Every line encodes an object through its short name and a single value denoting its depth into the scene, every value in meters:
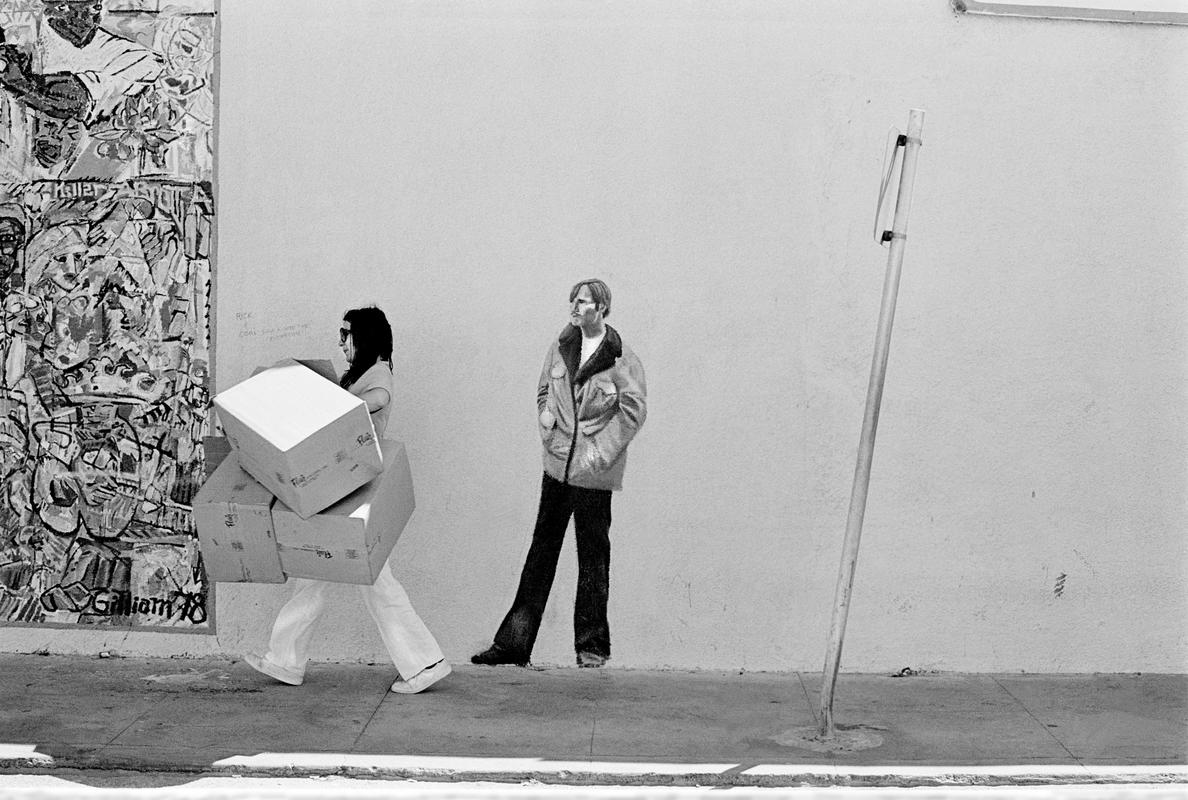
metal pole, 5.92
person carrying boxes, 6.70
